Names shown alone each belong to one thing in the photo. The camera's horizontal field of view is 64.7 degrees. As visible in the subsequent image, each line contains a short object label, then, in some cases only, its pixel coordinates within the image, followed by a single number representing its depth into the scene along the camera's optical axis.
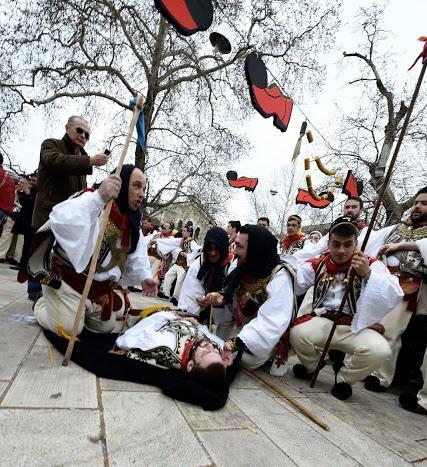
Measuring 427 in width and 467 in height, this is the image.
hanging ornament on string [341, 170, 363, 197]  6.66
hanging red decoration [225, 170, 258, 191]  10.78
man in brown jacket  2.95
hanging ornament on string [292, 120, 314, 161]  5.02
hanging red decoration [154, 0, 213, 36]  3.24
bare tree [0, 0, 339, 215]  10.81
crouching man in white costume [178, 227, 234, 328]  3.73
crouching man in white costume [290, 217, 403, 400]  2.53
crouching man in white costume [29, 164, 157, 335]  2.31
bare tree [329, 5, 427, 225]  11.88
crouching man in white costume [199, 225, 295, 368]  2.56
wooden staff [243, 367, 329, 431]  1.94
